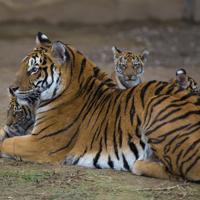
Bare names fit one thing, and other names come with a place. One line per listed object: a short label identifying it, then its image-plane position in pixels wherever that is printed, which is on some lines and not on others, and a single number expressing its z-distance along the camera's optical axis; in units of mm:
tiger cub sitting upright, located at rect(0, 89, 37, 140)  16219
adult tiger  14141
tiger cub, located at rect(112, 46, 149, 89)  19859
